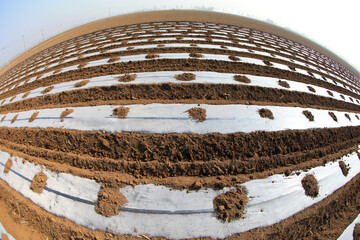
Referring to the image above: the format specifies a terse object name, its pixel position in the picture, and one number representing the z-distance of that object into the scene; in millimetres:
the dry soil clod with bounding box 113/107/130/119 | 3322
